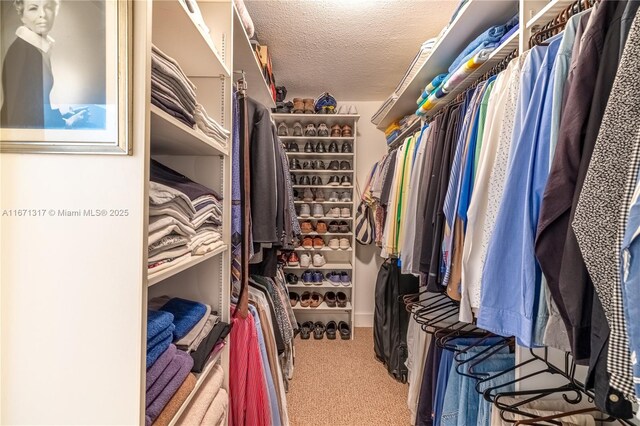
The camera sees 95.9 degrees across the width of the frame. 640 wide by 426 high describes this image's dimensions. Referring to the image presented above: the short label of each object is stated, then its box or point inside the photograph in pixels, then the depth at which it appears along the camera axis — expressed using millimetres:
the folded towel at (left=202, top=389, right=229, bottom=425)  804
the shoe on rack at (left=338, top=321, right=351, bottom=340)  2510
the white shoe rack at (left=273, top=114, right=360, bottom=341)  2564
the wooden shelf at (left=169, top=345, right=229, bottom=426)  672
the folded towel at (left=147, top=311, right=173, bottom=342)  654
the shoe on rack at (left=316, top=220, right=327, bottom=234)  2625
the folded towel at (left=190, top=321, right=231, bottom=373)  810
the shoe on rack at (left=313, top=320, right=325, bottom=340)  2523
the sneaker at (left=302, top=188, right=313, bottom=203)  2619
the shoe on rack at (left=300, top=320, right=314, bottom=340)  2527
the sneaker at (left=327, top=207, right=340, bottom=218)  2606
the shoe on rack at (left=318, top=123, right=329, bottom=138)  2553
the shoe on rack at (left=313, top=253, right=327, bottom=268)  2594
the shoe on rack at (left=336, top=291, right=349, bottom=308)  2600
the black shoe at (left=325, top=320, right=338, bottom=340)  2508
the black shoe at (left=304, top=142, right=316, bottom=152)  2605
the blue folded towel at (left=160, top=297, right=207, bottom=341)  803
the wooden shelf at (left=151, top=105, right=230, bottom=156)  643
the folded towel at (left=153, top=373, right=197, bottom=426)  626
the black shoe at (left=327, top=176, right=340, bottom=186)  2627
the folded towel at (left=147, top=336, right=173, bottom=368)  632
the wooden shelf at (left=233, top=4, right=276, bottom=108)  1204
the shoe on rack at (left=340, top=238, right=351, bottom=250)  2592
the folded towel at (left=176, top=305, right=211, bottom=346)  793
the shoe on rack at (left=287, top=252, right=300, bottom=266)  2576
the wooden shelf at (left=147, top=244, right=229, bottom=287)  567
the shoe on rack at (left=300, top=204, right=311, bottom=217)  2582
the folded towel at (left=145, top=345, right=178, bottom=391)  620
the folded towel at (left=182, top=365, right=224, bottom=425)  755
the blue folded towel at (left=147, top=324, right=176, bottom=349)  648
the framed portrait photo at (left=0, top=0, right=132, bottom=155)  487
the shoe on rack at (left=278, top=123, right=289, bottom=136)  2632
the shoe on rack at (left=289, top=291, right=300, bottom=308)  2645
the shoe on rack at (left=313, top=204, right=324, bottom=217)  2576
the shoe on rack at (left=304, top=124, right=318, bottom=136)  2605
